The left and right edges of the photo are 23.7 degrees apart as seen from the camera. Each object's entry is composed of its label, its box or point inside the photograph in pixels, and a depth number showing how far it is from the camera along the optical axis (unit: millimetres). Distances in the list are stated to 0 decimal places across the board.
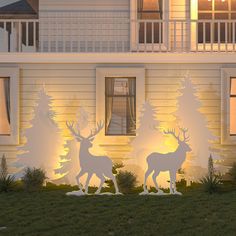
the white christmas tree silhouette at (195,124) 15156
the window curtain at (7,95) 15922
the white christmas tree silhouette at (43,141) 15148
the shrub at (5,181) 13961
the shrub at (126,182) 13742
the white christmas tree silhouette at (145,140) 14844
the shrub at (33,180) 14102
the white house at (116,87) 15641
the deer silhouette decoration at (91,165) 13414
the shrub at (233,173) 15242
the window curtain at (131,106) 15938
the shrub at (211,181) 13609
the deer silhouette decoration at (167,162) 13555
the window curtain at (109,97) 15930
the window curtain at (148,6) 17750
